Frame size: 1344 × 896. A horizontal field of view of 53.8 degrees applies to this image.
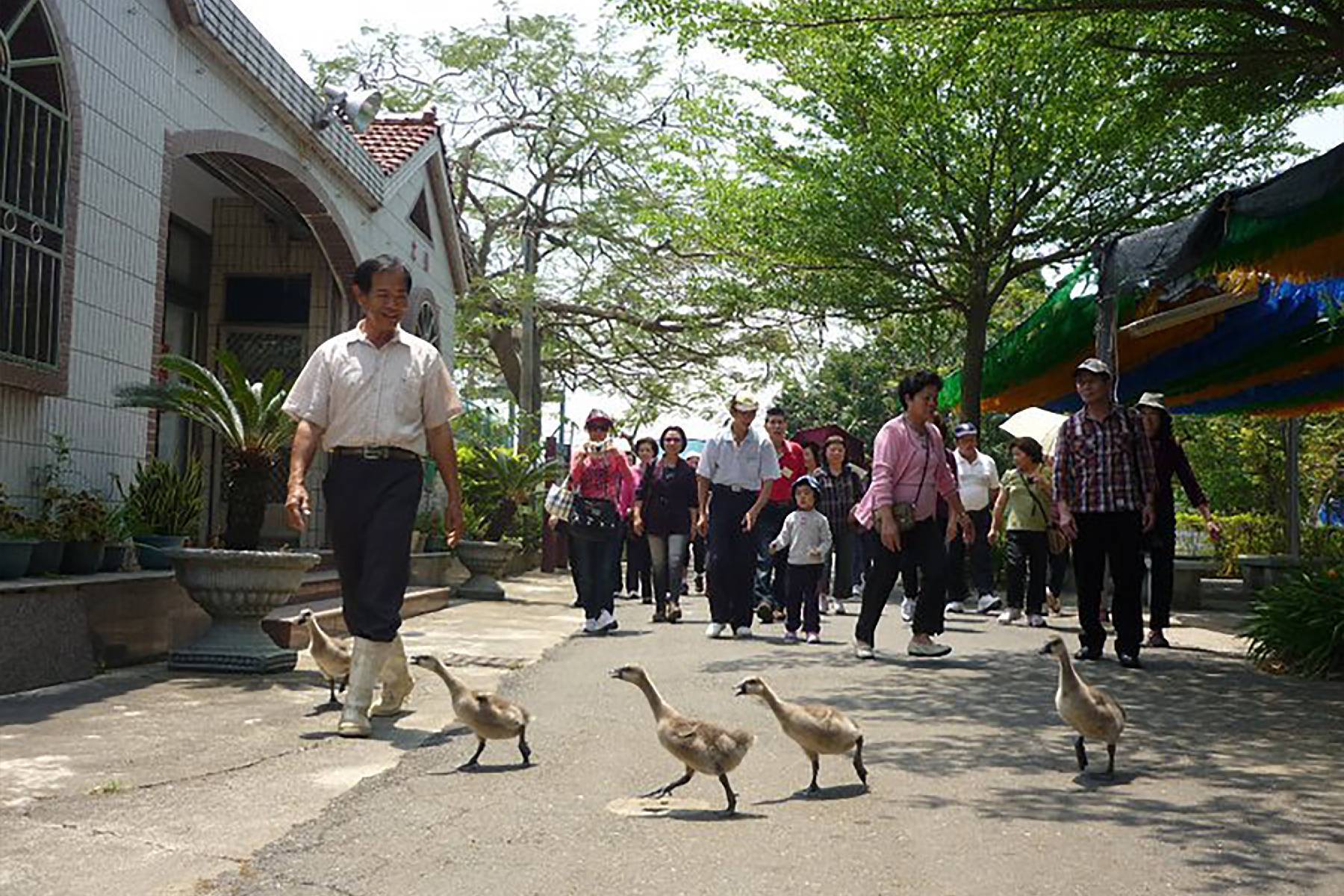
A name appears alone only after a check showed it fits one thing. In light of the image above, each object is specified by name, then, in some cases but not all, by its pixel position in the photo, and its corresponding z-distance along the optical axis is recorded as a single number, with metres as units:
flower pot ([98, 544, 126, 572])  7.78
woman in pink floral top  10.87
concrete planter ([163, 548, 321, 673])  7.63
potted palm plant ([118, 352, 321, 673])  7.65
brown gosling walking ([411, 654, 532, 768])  5.23
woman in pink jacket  8.63
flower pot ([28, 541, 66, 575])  6.98
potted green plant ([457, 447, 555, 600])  15.15
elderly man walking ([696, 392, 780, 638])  10.45
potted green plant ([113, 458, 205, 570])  8.16
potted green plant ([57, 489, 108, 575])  7.31
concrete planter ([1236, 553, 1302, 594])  14.54
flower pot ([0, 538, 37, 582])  6.62
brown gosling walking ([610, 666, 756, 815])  4.57
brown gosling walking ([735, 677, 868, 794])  4.87
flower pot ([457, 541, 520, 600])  14.91
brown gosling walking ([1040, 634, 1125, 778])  5.09
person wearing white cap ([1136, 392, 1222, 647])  10.02
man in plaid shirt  8.57
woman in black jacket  12.01
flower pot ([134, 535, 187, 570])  8.12
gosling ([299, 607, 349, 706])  6.62
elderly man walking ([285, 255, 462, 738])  5.90
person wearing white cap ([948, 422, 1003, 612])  13.27
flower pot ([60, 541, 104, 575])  7.31
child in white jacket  10.30
